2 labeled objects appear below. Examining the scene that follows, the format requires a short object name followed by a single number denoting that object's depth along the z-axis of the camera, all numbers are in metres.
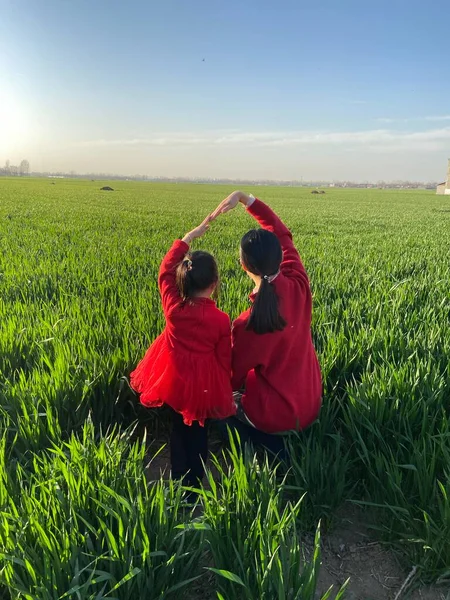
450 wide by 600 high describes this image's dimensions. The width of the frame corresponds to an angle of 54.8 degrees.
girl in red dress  1.91
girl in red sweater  1.81
